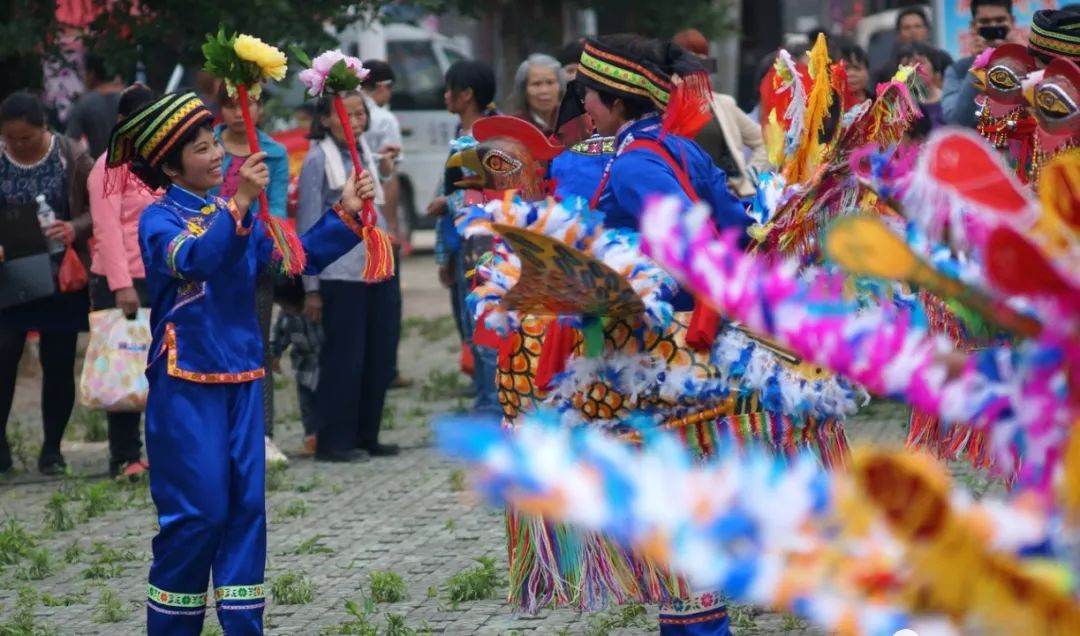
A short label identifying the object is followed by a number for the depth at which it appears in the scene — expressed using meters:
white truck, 33.63
